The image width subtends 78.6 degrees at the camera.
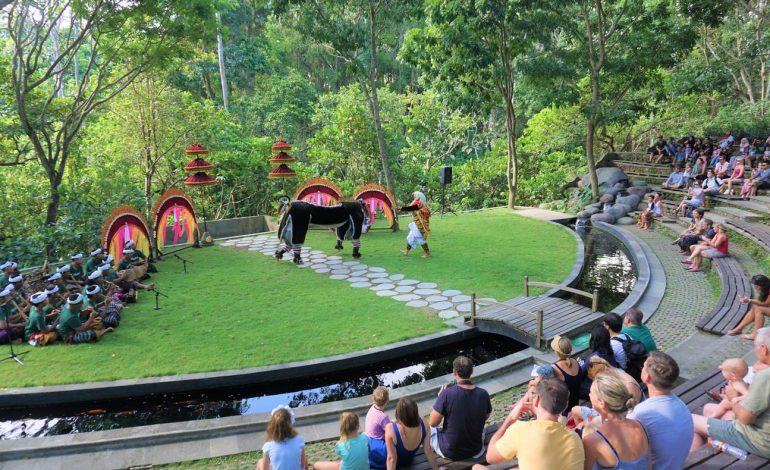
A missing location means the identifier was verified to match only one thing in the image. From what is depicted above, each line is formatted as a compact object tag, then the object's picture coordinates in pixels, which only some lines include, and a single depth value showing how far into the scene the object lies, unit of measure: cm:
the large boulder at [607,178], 1812
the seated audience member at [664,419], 283
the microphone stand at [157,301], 805
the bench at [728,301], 640
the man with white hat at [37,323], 656
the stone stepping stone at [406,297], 826
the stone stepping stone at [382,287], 890
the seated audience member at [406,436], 334
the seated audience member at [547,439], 255
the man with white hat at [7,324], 660
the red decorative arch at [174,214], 1105
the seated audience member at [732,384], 359
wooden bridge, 631
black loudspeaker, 1620
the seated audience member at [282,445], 324
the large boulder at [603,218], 1547
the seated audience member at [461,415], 346
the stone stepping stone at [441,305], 781
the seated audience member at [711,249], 942
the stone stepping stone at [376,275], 962
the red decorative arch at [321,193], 1323
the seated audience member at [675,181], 1592
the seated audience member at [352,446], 326
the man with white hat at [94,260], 860
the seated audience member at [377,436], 352
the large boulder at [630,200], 1599
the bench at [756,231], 930
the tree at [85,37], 998
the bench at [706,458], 318
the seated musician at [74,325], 655
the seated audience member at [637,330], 464
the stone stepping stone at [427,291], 854
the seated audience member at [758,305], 576
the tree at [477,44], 1352
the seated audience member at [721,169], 1410
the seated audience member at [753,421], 317
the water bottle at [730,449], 328
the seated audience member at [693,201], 1285
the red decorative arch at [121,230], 924
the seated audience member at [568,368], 389
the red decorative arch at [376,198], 1312
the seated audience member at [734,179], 1348
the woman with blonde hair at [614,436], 264
